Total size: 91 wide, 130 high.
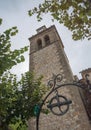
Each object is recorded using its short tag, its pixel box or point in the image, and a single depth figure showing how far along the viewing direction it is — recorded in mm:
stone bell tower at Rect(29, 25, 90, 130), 6567
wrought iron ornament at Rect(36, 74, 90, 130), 2456
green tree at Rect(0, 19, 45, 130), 4383
